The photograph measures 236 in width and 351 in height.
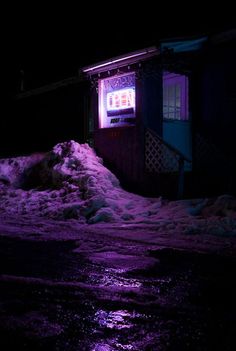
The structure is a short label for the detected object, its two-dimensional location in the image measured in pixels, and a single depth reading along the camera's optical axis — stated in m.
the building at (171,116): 12.32
